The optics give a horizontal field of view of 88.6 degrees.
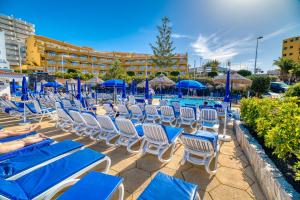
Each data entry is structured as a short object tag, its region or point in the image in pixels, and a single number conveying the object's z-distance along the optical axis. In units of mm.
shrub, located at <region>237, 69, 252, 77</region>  29538
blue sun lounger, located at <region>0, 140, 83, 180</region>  2090
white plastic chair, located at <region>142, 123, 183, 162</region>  3293
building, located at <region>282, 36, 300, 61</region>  51062
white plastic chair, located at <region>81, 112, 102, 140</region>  4418
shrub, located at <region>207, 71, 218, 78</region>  26730
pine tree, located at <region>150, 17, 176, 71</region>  32750
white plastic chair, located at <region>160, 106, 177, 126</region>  6074
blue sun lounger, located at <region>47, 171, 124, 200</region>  1567
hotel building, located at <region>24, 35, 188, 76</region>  45500
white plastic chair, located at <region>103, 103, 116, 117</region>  7450
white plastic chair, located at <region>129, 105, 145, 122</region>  6562
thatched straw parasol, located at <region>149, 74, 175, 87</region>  11250
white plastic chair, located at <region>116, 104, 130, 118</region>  6790
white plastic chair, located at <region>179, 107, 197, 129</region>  5714
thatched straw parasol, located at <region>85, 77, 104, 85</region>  12323
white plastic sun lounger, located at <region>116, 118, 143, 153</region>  3736
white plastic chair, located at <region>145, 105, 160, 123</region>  6429
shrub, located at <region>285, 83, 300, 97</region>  4676
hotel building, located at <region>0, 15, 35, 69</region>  59703
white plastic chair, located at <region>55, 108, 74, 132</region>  5144
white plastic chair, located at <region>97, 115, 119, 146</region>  4167
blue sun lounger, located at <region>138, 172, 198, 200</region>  1579
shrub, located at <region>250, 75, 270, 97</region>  11977
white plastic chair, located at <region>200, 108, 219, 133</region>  5520
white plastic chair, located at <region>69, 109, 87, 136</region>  4718
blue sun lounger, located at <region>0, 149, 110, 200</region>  1602
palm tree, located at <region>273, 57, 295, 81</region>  33834
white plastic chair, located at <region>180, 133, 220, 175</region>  2790
